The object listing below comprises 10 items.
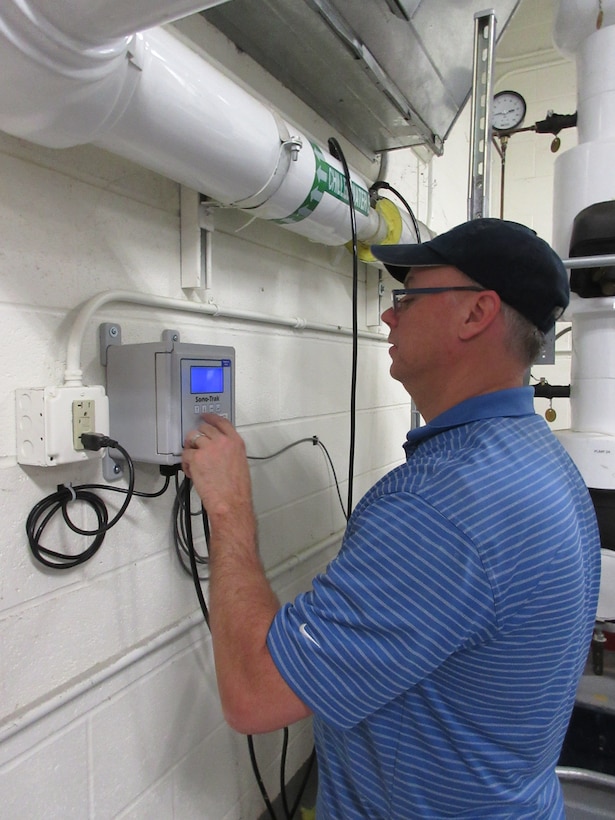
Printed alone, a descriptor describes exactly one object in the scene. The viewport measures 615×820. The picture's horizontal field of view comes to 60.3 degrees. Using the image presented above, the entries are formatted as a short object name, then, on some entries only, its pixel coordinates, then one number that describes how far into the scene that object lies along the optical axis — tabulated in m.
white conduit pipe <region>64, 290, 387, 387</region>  0.79
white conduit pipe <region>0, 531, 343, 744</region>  0.76
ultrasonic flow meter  0.84
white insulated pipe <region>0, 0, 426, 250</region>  0.50
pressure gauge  2.43
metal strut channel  1.19
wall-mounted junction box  0.73
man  0.62
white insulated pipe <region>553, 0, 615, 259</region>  1.24
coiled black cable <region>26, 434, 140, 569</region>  0.78
